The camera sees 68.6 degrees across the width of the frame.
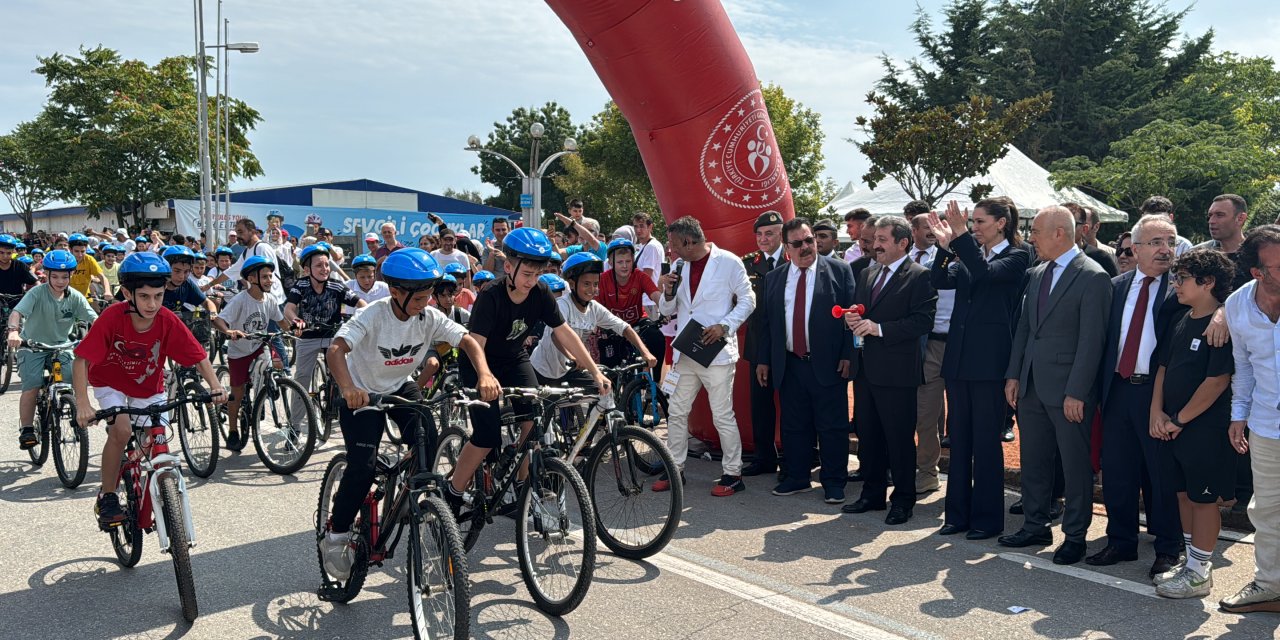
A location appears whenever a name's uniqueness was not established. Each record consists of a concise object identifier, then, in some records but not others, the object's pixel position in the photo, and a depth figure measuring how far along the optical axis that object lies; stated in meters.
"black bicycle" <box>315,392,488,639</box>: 3.92
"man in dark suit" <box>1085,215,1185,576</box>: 5.22
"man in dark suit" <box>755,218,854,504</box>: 7.04
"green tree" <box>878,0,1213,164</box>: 46.09
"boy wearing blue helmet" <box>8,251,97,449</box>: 7.92
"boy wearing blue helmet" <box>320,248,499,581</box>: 4.55
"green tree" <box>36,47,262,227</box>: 40.88
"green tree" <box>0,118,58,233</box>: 55.24
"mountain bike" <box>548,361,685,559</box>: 5.40
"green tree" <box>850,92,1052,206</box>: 26.53
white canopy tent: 27.88
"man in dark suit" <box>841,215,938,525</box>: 6.51
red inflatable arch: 7.73
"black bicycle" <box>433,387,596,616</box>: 4.58
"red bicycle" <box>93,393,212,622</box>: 4.71
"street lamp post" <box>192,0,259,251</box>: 30.00
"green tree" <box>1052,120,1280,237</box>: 30.41
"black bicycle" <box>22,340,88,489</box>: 7.37
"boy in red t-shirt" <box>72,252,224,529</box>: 5.35
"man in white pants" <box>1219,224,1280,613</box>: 4.49
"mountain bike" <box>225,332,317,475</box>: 7.87
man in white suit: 7.12
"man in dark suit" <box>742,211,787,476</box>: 7.84
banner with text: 32.16
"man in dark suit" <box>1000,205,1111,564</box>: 5.43
